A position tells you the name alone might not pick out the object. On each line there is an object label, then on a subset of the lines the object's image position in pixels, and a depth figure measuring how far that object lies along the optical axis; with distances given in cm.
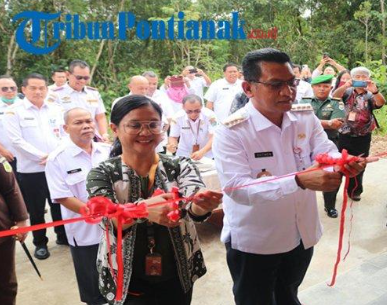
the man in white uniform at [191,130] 444
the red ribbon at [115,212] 135
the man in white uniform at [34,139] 388
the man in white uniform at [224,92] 672
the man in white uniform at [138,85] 464
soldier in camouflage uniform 439
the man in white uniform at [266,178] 178
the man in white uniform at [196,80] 788
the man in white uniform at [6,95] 459
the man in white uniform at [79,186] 259
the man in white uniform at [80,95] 463
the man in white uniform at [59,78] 566
